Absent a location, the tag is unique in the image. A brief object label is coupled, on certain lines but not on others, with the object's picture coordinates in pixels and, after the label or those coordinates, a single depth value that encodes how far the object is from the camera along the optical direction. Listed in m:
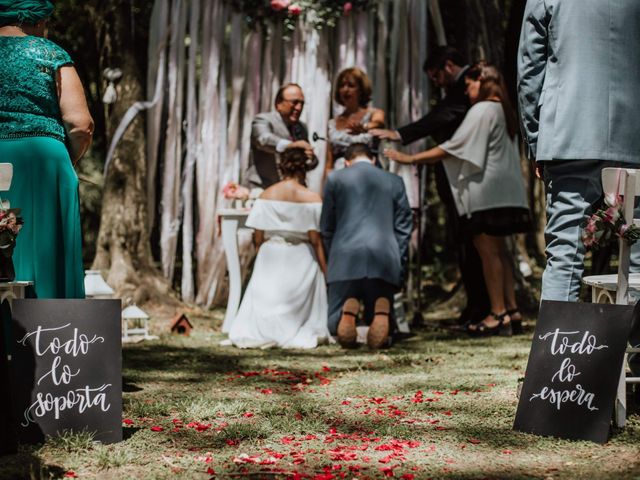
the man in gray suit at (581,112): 3.48
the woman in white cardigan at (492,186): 6.12
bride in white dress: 5.93
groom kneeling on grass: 5.74
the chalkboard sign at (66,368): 2.97
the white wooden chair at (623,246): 3.15
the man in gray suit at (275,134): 6.78
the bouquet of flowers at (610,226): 3.15
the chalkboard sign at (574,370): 3.02
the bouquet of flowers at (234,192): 6.60
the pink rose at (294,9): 7.28
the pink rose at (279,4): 7.25
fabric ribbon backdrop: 7.33
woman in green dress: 3.55
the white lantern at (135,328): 5.83
